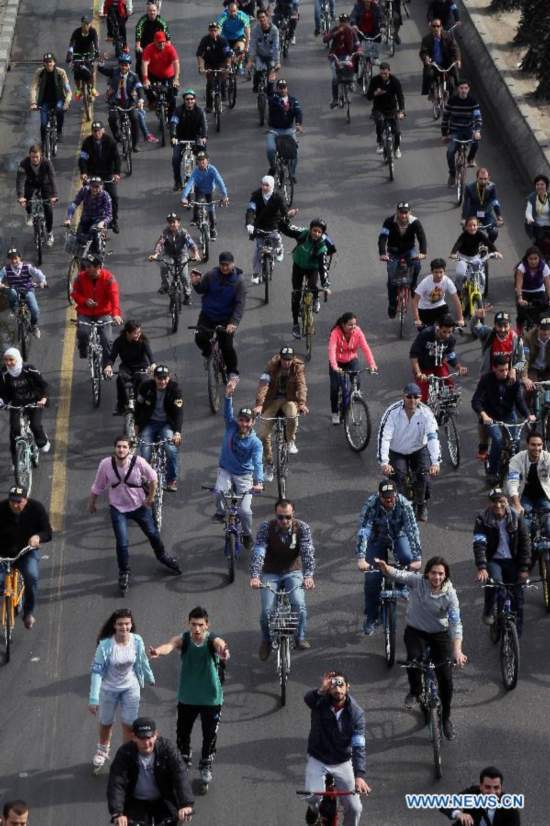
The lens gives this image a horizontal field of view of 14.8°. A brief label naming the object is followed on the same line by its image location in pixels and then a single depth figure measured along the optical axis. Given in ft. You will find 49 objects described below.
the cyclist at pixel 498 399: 75.31
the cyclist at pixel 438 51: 111.75
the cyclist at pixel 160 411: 75.10
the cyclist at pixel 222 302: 82.53
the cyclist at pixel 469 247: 87.81
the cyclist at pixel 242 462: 71.61
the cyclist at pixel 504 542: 65.41
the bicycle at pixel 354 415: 79.71
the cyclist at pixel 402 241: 87.35
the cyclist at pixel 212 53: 112.06
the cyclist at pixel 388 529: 66.13
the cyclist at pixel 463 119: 102.01
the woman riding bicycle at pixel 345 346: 78.54
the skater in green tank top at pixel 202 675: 59.21
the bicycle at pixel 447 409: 78.43
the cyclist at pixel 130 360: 79.00
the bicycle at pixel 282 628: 63.98
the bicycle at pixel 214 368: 83.05
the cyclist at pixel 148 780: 52.85
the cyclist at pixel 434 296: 84.07
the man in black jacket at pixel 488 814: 52.06
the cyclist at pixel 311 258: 86.38
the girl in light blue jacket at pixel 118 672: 59.62
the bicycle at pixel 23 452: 77.20
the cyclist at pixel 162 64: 111.24
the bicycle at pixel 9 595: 67.26
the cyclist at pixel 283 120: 102.27
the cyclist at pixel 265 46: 113.80
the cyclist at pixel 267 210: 90.27
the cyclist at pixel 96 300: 82.99
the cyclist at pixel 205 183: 95.49
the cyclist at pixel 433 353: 78.79
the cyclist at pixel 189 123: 102.68
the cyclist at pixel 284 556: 65.05
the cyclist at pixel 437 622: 61.11
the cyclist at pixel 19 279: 86.53
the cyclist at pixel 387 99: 104.47
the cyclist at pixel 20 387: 77.30
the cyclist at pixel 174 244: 88.12
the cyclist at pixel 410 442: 72.13
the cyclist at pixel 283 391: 76.54
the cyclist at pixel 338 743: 56.44
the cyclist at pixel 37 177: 95.20
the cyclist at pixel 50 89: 107.76
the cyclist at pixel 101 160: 99.45
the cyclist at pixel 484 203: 91.86
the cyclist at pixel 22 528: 67.51
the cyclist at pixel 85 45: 113.80
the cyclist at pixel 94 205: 91.91
